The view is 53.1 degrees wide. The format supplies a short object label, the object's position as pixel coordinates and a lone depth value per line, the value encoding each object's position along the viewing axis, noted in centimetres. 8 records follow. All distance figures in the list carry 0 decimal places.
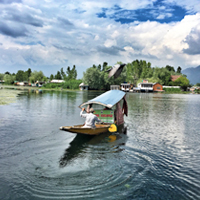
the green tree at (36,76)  18725
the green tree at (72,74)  17130
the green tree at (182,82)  13162
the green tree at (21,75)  19538
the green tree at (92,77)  11244
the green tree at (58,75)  19238
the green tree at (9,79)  19538
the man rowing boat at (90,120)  1543
